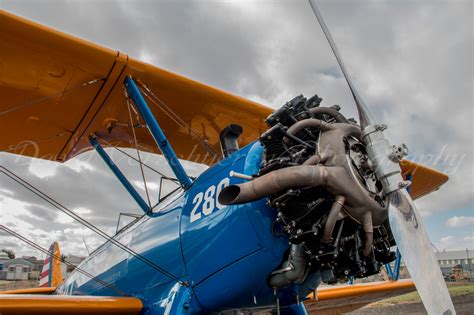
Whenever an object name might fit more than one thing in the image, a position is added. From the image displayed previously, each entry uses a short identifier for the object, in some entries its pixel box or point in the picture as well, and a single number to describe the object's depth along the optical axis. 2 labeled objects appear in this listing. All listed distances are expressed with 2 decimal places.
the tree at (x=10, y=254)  74.64
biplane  2.21
